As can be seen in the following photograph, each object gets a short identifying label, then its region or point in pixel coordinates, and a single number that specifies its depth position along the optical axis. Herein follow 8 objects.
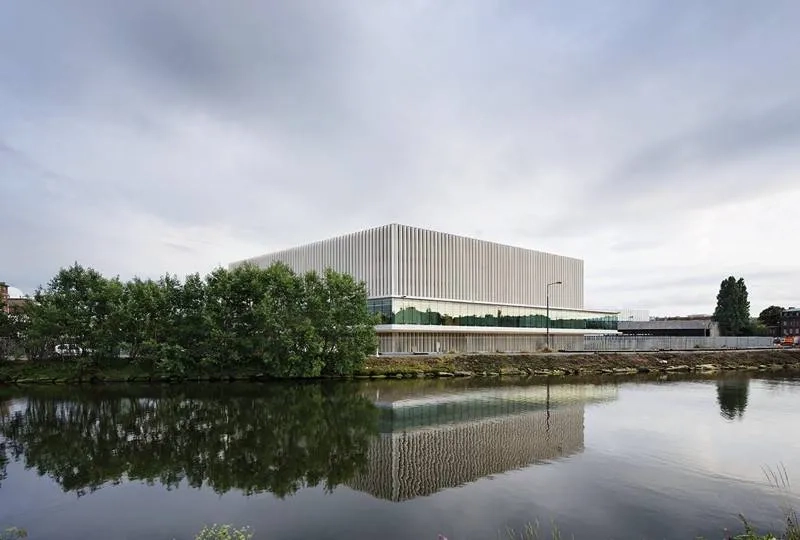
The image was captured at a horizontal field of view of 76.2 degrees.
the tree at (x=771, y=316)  174.38
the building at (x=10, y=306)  59.96
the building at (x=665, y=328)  145.25
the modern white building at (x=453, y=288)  73.06
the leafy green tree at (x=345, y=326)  55.34
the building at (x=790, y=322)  167.50
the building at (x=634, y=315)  150.62
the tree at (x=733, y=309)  122.81
